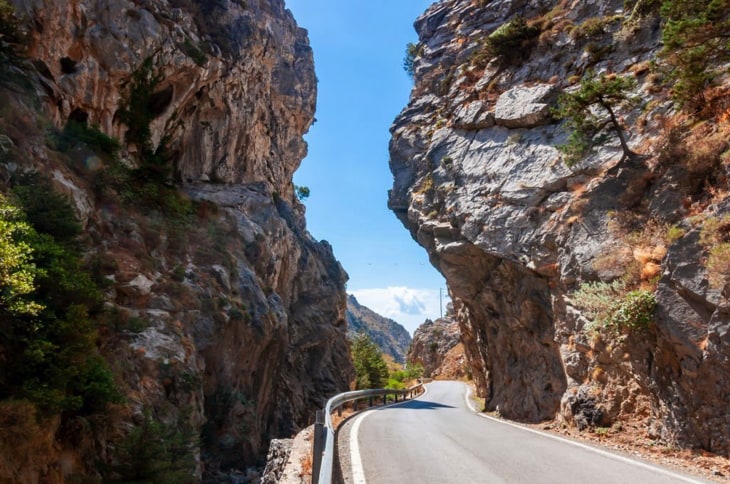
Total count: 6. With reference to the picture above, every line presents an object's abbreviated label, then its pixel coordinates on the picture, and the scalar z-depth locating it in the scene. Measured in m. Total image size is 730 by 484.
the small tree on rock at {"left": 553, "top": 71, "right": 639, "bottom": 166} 14.11
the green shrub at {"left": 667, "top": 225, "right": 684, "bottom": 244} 10.49
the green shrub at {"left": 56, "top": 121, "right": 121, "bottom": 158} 17.61
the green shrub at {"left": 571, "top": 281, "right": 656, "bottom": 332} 10.11
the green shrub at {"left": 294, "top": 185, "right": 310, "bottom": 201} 57.56
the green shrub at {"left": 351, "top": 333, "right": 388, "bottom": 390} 44.31
